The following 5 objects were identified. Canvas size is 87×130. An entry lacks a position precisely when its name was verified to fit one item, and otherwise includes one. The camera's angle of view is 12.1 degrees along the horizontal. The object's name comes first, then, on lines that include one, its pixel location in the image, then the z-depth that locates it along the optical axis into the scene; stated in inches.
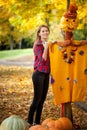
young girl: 262.6
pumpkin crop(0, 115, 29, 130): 207.7
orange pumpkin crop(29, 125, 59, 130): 209.6
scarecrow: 256.7
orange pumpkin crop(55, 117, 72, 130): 229.1
